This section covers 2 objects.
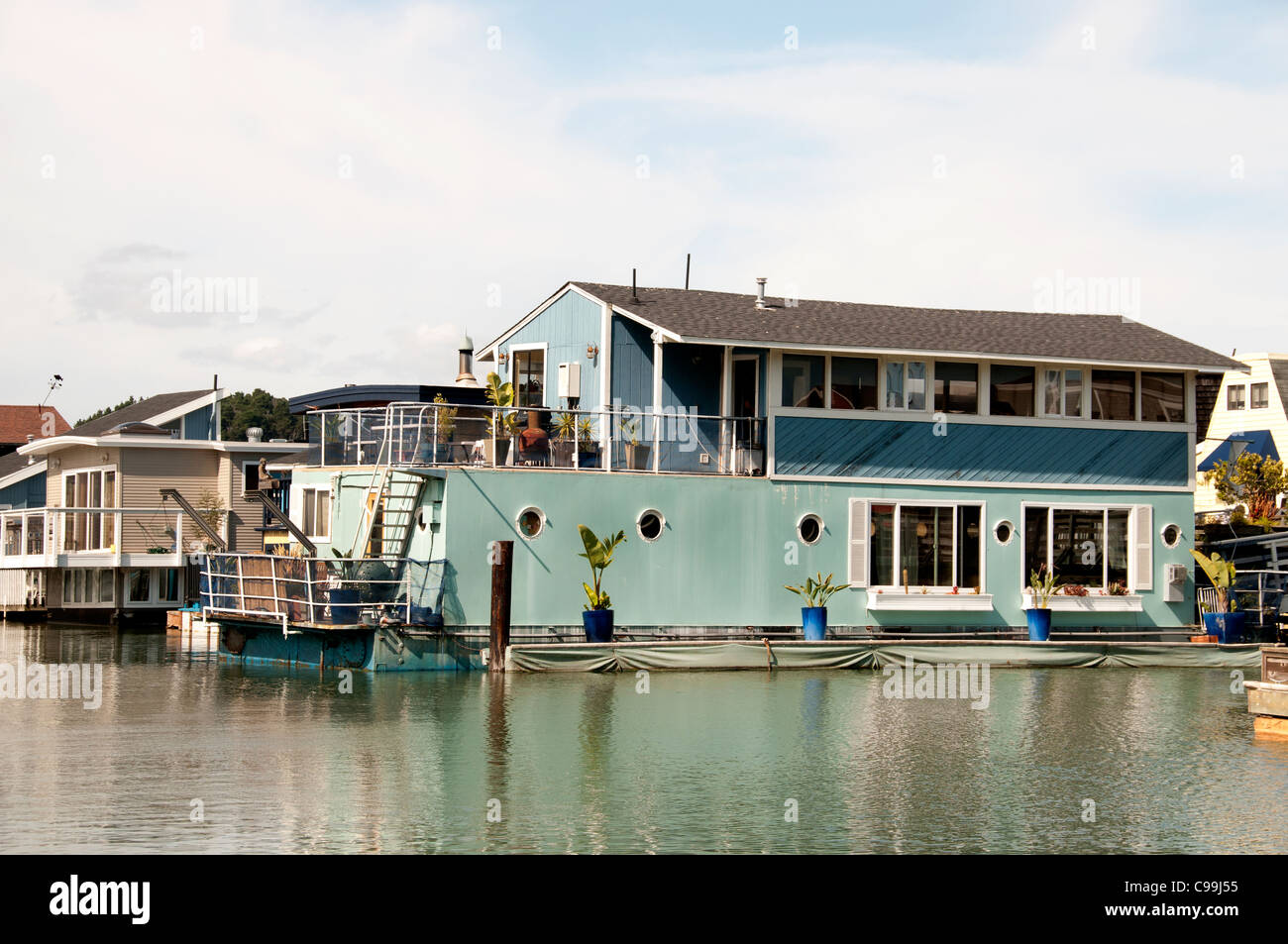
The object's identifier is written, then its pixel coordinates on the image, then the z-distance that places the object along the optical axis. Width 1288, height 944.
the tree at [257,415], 95.79
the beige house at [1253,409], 52.91
